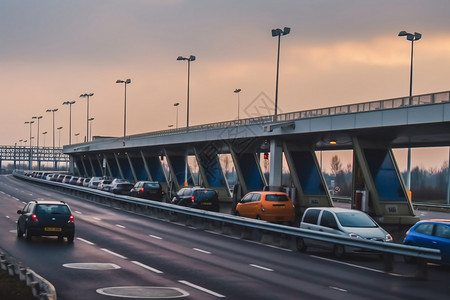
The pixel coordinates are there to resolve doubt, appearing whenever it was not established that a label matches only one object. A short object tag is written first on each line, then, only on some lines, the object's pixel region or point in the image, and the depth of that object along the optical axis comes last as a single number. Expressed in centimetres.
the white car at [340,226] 2316
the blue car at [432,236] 2091
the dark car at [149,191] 5394
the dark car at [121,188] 6130
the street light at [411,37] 4759
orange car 3281
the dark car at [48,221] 2520
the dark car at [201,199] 4103
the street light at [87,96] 11332
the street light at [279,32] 4788
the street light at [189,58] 6850
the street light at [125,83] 8762
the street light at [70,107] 12735
